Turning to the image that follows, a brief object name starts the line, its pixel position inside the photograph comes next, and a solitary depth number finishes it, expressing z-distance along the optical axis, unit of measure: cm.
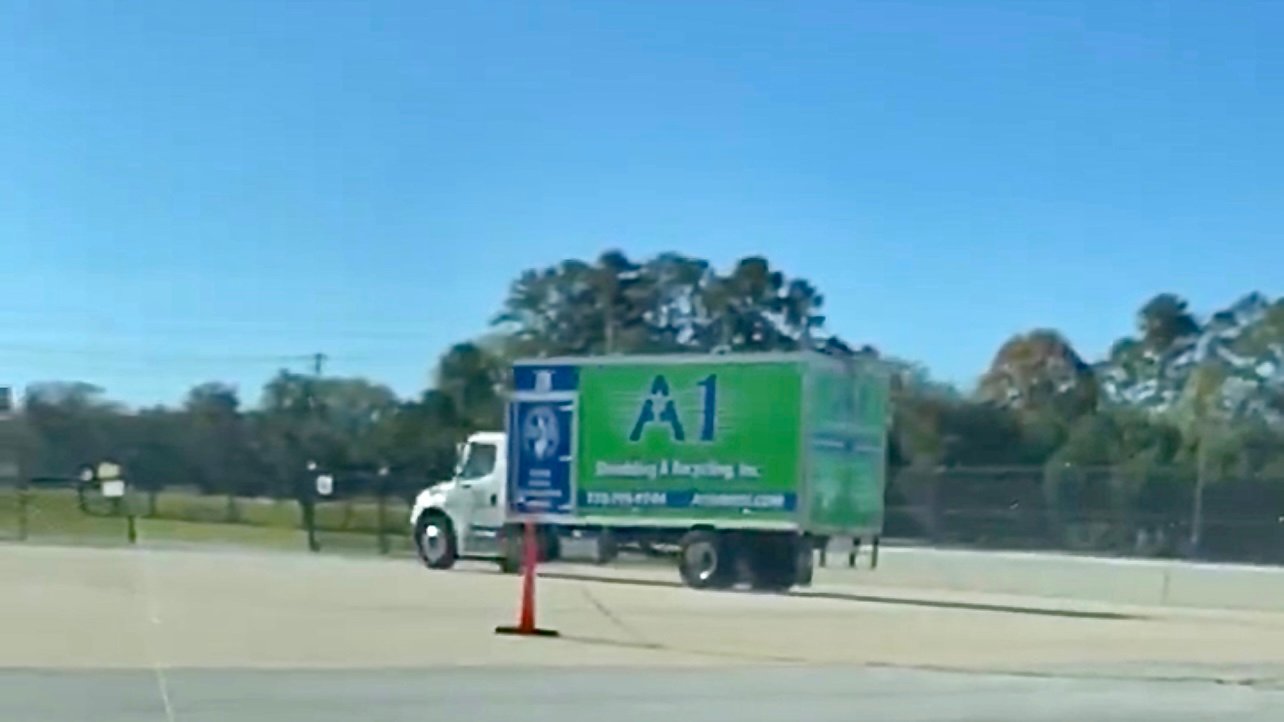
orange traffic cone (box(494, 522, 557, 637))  2328
